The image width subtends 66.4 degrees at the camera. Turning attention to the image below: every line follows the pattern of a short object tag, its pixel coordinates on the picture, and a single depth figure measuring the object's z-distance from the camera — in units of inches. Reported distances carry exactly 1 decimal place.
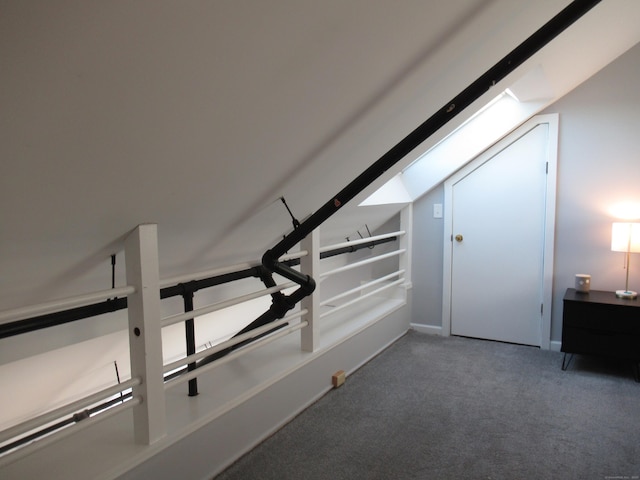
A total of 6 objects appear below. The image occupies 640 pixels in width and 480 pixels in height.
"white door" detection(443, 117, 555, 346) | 143.8
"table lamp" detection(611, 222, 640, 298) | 125.2
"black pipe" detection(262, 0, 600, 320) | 58.8
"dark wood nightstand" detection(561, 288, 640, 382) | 120.4
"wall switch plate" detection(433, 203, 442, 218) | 157.5
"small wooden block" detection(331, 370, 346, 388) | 114.1
